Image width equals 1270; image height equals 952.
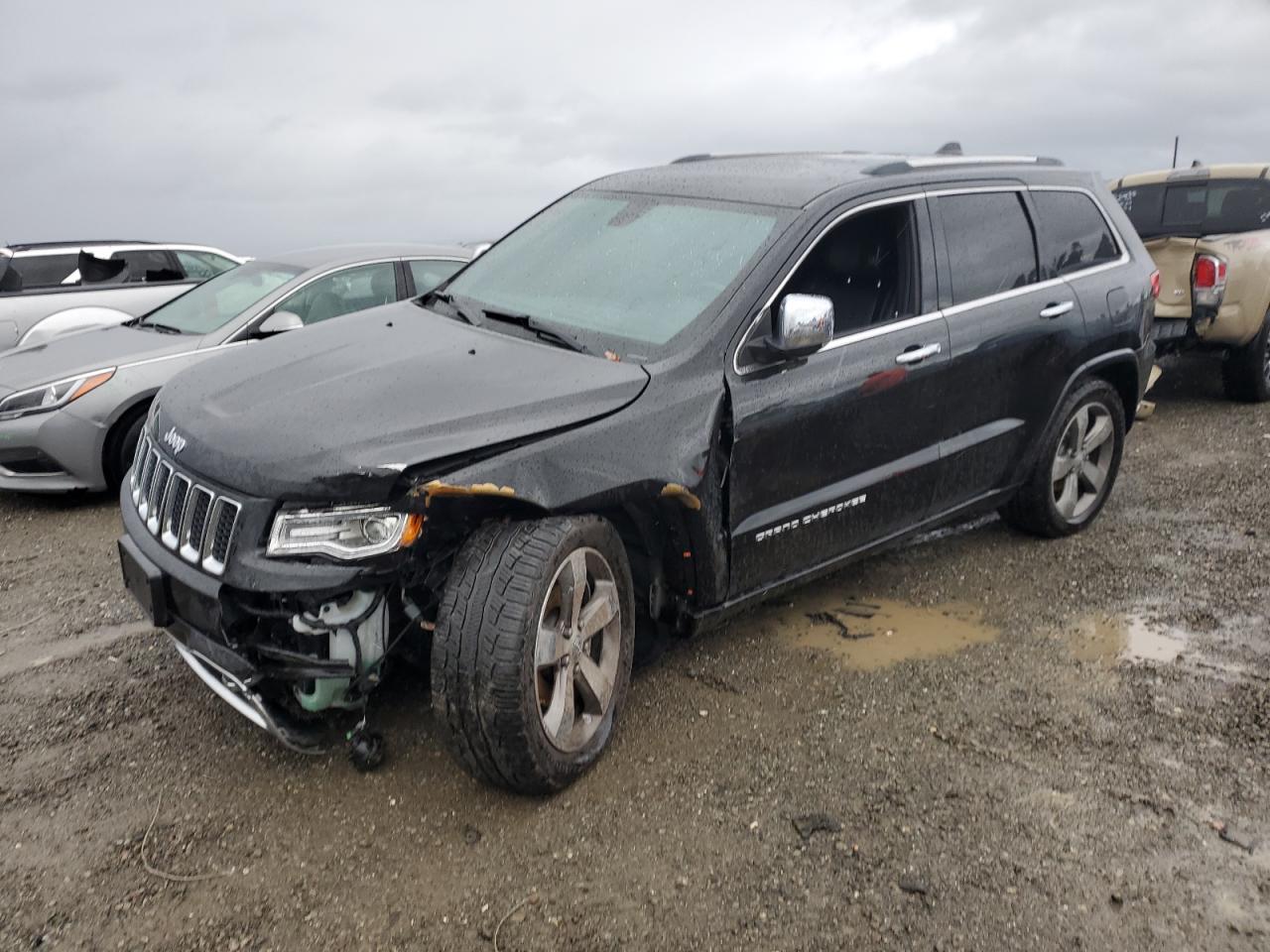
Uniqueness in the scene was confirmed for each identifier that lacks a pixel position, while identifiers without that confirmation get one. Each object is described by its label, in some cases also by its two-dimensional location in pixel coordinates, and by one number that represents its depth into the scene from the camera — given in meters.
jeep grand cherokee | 2.80
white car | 9.05
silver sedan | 5.61
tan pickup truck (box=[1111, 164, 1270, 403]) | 7.37
